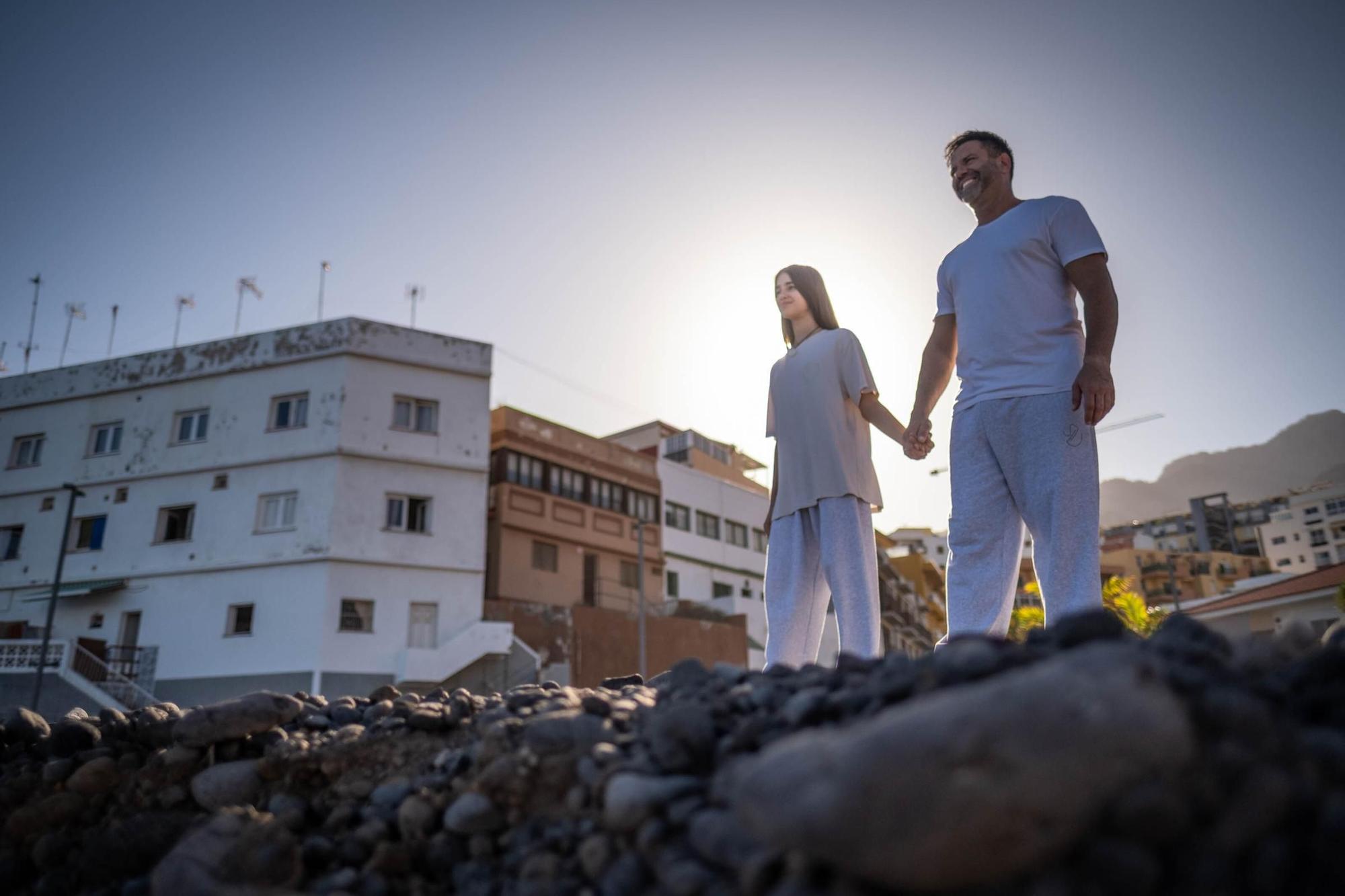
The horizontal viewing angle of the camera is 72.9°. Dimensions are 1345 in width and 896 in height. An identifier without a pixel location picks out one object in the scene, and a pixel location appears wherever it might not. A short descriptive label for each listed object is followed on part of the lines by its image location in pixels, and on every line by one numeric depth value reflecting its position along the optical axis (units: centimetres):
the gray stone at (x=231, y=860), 196
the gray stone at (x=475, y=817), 217
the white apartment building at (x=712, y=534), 3891
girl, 430
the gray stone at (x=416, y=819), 227
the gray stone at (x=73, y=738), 319
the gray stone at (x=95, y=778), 294
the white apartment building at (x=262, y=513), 2566
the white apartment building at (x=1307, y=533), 8450
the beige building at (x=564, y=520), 3061
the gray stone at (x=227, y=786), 269
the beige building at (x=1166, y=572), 7788
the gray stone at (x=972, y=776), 126
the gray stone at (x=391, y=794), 244
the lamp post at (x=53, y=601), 2227
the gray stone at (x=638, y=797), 185
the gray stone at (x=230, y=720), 290
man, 342
